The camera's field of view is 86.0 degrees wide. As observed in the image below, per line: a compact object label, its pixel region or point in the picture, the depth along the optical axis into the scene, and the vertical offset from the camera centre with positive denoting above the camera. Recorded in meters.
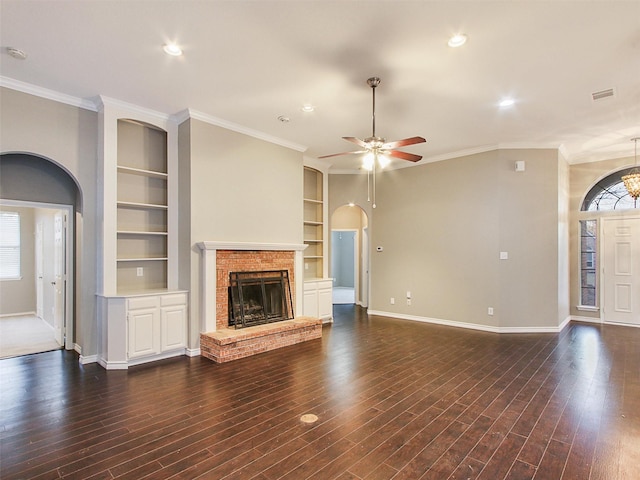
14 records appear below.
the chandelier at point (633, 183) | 5.61 +0.95
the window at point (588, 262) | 6.88 -0.41
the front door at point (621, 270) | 6.42 -0.56
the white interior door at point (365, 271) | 8.56 -0.74
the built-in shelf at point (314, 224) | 7.16 +0.39
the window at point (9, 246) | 6.98 -0.08
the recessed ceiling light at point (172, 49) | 3.11 +1.78
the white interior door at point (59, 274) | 4.86 -0.47
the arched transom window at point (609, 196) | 6.57 +0.89
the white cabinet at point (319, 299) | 6.34 -1.09
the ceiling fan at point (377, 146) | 3.59 +1.05
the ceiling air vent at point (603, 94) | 3.95 +1.73
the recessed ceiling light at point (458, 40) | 2.94 +1.76
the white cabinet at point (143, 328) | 4.12 -1.08
